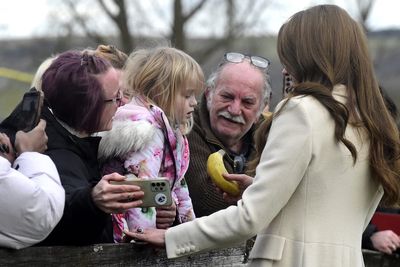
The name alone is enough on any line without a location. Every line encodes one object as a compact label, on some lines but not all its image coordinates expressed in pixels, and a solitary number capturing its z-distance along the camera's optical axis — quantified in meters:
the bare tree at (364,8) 48.21
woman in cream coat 4.79
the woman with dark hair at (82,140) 4.56
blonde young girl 5.51
